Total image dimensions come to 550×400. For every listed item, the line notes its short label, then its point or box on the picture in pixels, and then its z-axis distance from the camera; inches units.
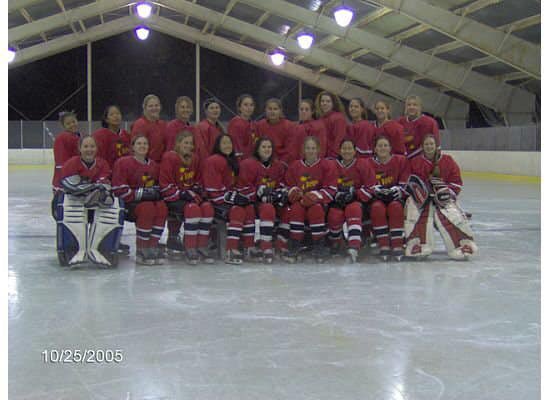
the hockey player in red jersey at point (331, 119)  209.0
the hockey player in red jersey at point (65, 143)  200.1
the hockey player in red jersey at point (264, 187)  195.5
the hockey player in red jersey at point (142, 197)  189.5
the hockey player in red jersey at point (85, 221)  181.9
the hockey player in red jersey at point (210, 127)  205.8
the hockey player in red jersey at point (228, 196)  193.5
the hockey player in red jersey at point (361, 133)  213.4
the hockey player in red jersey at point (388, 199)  200.5
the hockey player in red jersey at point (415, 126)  216.5
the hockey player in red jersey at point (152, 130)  205.6
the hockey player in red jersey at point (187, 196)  191.3
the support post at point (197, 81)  797.6
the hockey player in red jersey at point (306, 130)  204.4
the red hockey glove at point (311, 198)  193.2
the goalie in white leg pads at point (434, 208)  201.0
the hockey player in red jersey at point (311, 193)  194.2
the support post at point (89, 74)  780.0
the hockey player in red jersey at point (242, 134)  211.3
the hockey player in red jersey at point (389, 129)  211.2
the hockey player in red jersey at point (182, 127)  203.3
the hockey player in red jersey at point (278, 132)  209.0
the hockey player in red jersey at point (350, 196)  196.5
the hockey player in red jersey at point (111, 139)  207.8
